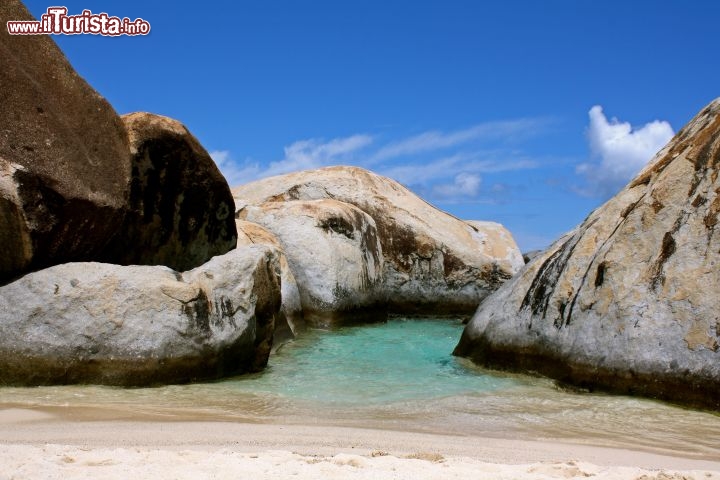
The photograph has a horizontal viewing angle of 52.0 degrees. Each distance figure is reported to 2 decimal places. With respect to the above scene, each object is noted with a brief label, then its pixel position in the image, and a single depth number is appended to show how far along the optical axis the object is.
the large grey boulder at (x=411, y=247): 15.03
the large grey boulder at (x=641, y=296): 6.33
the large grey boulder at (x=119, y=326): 6.31
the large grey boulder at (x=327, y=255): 12.16
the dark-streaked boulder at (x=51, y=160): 6.49
